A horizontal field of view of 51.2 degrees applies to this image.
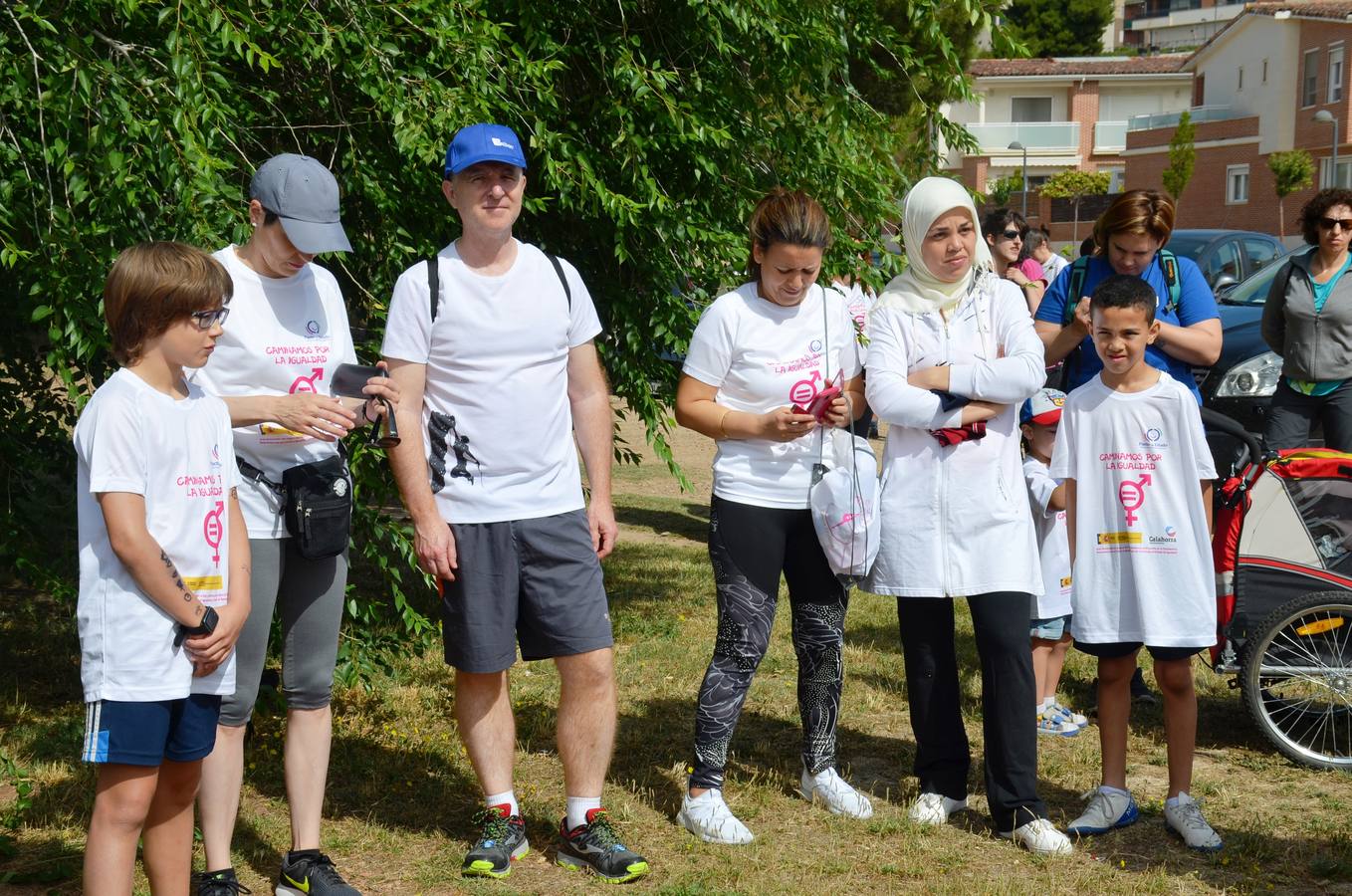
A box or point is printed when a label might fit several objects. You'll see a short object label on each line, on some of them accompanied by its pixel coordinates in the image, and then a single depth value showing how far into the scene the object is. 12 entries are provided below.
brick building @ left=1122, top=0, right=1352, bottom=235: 46.50
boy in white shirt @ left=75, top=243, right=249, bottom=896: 3.19
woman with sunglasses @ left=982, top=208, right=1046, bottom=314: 9.35
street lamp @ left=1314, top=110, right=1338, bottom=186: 42.84
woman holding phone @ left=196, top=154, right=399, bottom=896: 3.77
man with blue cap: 4.13
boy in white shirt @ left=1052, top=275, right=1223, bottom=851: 4.56
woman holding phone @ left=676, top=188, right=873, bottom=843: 4.51
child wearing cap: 5.63
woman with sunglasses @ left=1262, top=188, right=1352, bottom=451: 6.72
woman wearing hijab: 4.48
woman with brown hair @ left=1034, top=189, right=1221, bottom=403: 5.00
